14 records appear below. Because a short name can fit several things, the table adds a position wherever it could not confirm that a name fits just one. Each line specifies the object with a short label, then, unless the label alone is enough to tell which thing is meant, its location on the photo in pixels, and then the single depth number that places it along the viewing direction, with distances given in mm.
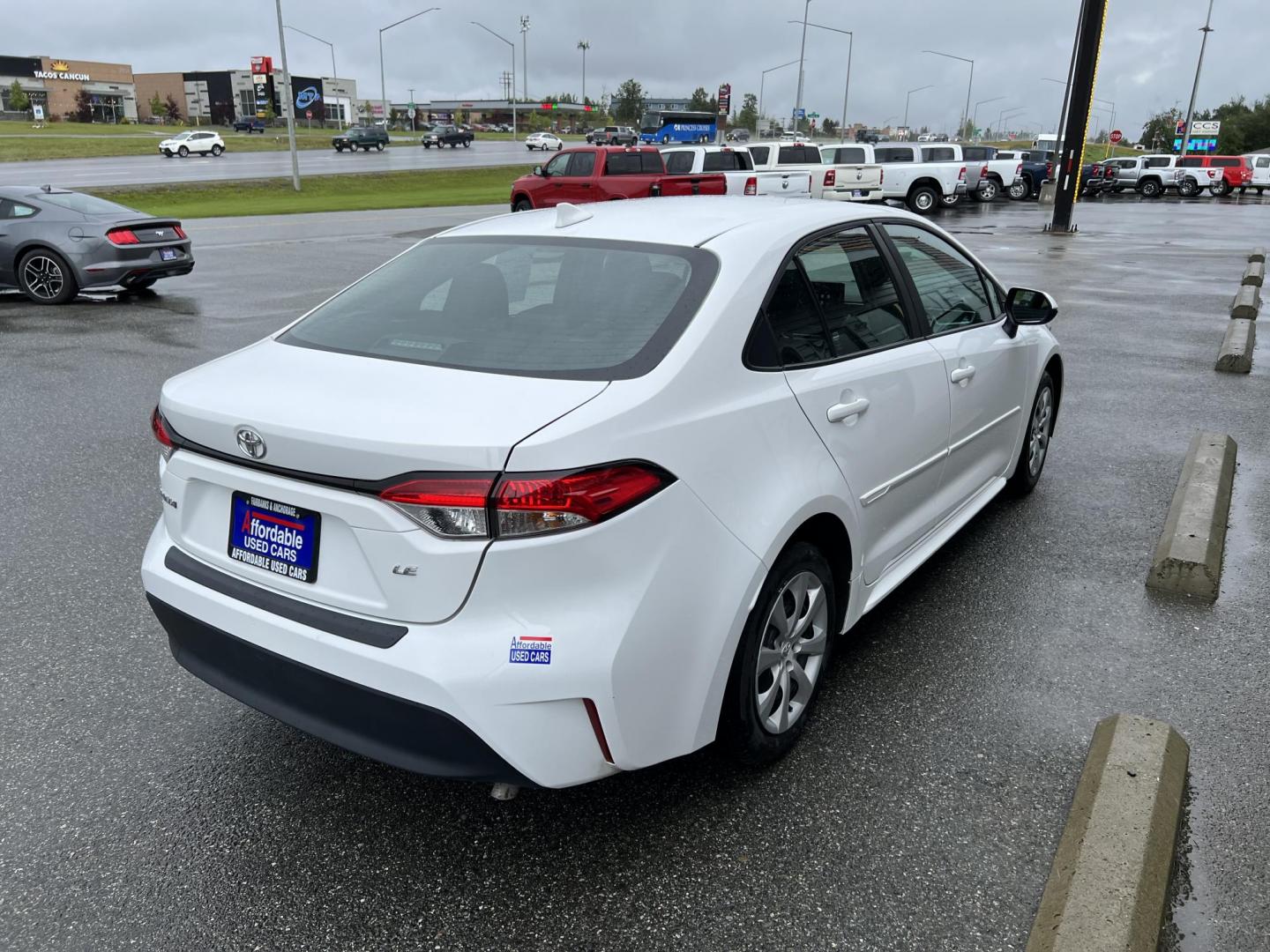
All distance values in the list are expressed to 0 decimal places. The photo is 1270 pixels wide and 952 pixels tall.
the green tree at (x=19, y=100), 98562
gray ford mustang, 12453
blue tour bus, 62188
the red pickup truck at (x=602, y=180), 21547
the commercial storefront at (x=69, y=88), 109375
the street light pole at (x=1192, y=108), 63469
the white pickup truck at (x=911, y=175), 29219
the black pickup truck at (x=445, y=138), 69500
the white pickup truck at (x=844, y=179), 24766
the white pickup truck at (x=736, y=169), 23219
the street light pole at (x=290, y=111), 32062
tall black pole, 21219
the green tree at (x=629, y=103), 123812
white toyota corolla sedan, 2359
